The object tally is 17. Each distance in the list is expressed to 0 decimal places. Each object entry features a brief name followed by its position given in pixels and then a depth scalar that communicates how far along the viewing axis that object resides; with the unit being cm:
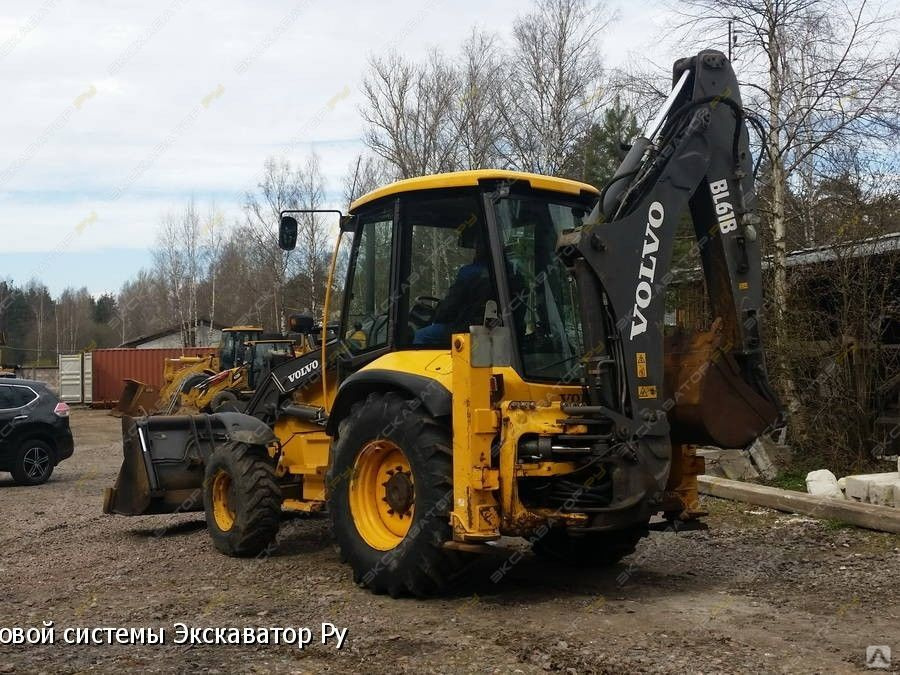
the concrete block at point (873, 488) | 902
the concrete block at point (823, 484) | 987
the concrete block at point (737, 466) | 1162
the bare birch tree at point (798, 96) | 1381
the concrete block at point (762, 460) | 1160
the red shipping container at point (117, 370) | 4075
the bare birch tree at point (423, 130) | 3228
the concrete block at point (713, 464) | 1177
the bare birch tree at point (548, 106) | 2889
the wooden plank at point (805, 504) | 823
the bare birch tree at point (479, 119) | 3047
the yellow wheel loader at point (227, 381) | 2430
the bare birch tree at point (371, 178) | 3300
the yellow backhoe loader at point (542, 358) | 596
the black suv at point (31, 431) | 1488
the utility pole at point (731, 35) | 1447
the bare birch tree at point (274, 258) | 3950
